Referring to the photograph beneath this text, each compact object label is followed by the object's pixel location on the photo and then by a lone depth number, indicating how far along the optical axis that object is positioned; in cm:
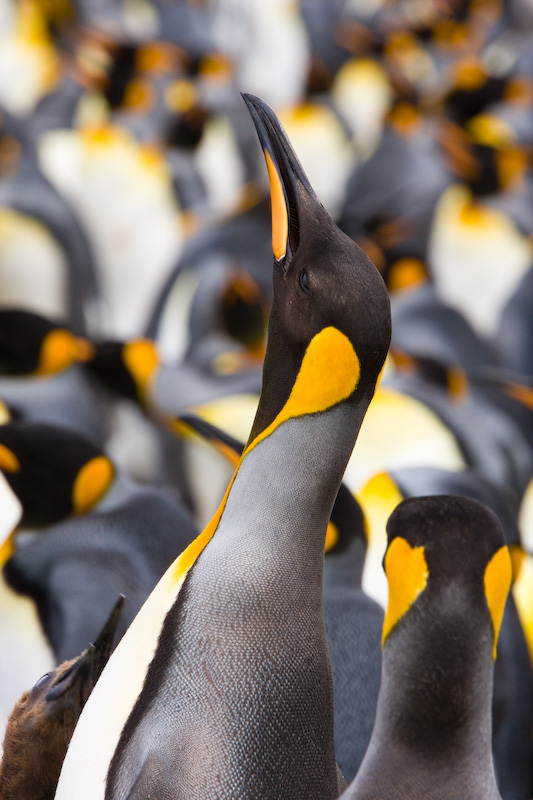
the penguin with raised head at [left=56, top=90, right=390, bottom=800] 539
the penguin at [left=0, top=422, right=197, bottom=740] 586
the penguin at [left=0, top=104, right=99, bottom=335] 1047
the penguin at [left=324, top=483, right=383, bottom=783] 572
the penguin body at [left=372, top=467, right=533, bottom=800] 588
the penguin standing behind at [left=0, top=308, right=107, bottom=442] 741
